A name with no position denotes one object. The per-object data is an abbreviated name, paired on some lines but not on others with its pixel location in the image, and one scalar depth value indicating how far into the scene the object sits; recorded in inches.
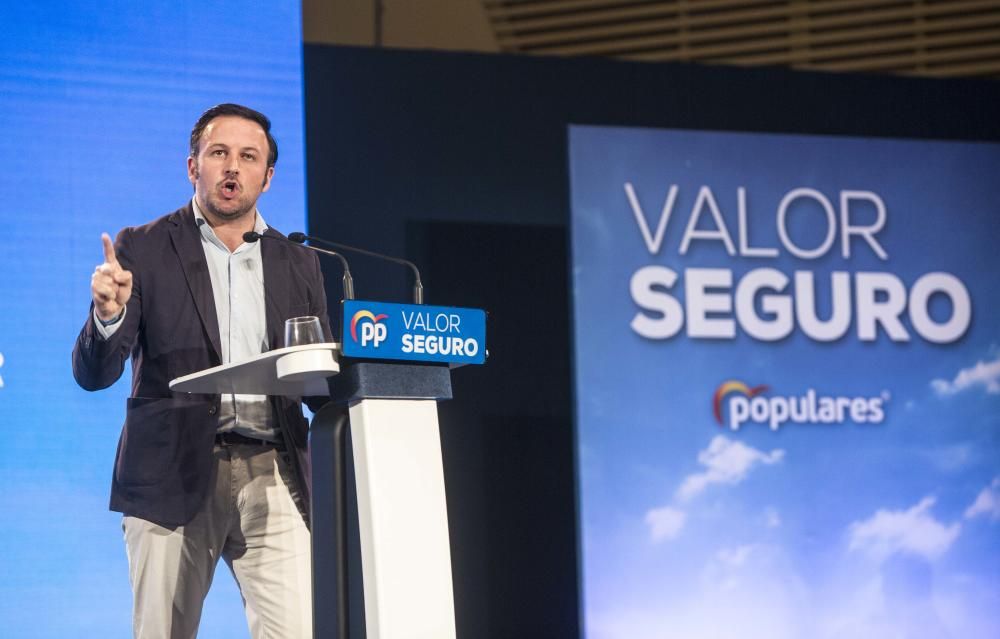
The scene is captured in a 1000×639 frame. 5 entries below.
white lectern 169.5
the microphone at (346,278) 184.2
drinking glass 180.9
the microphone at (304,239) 188.9
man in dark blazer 213.5
